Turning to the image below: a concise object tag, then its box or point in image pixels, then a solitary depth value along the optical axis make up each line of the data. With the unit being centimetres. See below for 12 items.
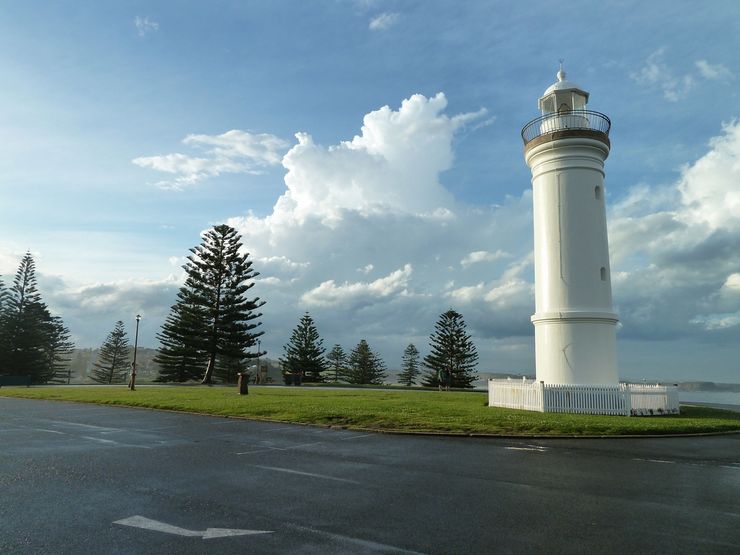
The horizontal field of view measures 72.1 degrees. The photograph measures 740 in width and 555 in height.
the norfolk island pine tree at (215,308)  4656
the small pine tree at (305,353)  6253
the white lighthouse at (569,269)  1788
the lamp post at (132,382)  2994
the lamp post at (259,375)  4541
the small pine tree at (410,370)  7631
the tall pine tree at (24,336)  5372
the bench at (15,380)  4031
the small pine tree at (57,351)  6432
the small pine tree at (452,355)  5734
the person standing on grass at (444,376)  5280
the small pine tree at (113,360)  7619
